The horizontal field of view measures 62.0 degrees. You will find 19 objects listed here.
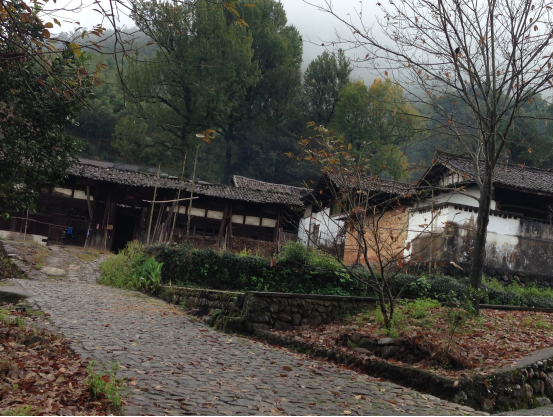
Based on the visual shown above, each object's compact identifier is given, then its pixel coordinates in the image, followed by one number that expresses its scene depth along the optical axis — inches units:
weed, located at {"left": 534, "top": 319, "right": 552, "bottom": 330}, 340.5
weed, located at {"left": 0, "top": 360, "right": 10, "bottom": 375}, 180.4
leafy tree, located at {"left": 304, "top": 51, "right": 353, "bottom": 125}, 1690.5
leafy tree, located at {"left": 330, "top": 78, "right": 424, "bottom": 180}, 1427.2
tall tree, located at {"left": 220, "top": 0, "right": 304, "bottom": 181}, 1644.9
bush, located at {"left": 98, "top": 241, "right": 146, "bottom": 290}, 562.3
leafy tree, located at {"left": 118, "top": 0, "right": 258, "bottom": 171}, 1360.7
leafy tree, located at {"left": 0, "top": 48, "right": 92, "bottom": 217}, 281.3
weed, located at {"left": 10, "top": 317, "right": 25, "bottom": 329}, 262.2
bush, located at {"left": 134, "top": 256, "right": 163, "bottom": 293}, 521.3
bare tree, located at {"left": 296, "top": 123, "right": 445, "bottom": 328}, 308.2
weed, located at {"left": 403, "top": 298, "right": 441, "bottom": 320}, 342.6
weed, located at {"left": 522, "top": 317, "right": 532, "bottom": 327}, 347.6
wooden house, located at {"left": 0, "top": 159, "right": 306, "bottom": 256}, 853.8
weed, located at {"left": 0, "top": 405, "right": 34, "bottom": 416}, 132.7
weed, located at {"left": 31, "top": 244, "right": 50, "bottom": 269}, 607.3
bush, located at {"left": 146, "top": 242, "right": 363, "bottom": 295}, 490.3
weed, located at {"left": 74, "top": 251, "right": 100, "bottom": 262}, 711.1
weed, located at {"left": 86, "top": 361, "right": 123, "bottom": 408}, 153.2
